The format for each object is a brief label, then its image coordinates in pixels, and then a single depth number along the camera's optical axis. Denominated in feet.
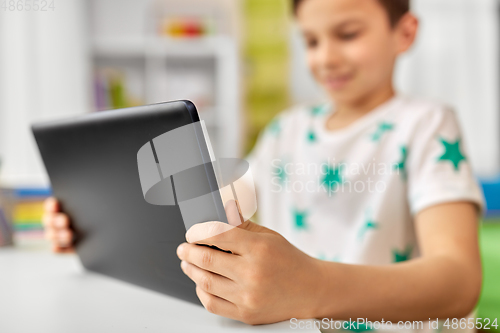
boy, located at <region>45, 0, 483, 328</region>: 0.98
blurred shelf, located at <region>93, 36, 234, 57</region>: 6.70
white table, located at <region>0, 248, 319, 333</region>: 1.01
